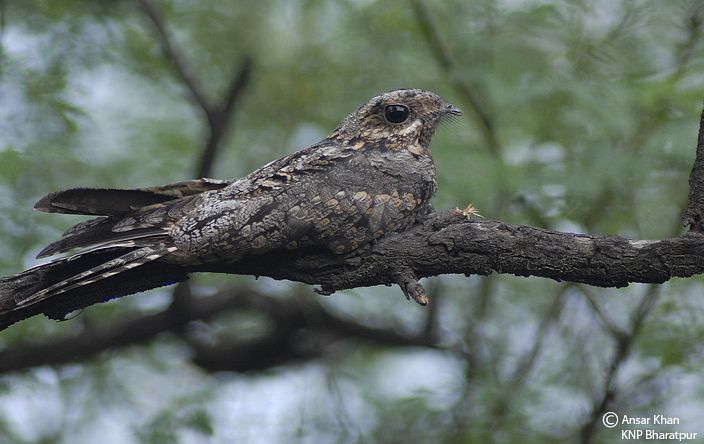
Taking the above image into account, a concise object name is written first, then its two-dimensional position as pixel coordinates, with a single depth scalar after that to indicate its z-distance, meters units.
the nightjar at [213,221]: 7.12
